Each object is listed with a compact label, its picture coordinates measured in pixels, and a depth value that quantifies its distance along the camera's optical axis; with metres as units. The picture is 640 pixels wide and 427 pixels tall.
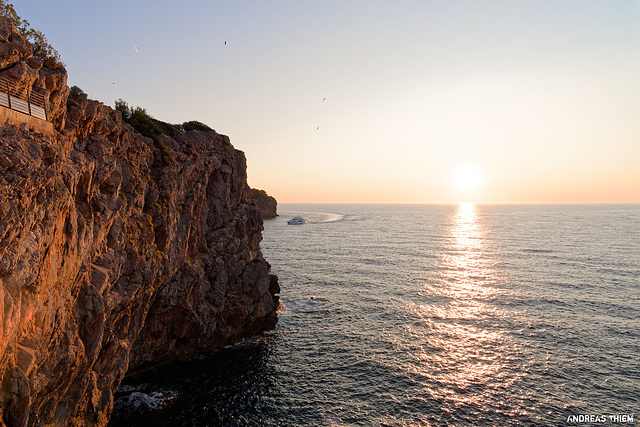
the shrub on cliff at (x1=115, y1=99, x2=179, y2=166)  36.75
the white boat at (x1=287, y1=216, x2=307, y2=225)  187.94
